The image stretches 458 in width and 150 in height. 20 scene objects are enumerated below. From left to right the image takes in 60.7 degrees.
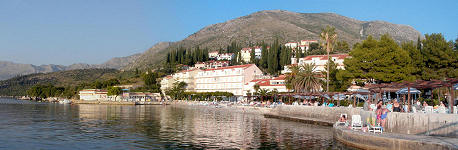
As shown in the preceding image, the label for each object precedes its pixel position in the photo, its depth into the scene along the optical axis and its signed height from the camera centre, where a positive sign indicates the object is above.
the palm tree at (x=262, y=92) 92.13 -1.60
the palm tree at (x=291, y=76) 85.14 +2.09
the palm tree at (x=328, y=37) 62.66 +7.90
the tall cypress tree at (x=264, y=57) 133.62 +9.83
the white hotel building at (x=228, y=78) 117.75 +2.59
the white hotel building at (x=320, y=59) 104.75 +7.45
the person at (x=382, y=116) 23.45 -1.79
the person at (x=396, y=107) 25.28 -1.36
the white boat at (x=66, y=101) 142.23 -5.72
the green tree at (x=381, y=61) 56.47 +3.66
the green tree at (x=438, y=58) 54.12 +3.96
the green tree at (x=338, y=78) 61.27 +1.13
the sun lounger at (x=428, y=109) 27.14 -1.59
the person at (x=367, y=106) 30.41 -1.57
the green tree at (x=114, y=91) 140.74 -1.90
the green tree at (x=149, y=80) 151.38 +2.28
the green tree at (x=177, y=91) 133.01 -1.77
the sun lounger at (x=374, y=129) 22.64 -2.51
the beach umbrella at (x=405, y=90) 33.25 -0.34
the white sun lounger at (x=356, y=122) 25.19 -2.31
